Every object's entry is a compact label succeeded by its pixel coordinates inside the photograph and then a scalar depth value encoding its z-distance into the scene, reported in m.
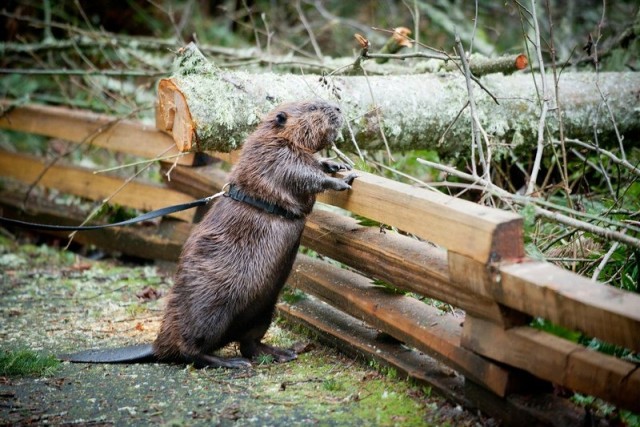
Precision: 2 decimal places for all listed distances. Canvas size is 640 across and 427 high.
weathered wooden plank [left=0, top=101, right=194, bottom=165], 5.73
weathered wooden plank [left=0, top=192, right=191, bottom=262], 5.83
